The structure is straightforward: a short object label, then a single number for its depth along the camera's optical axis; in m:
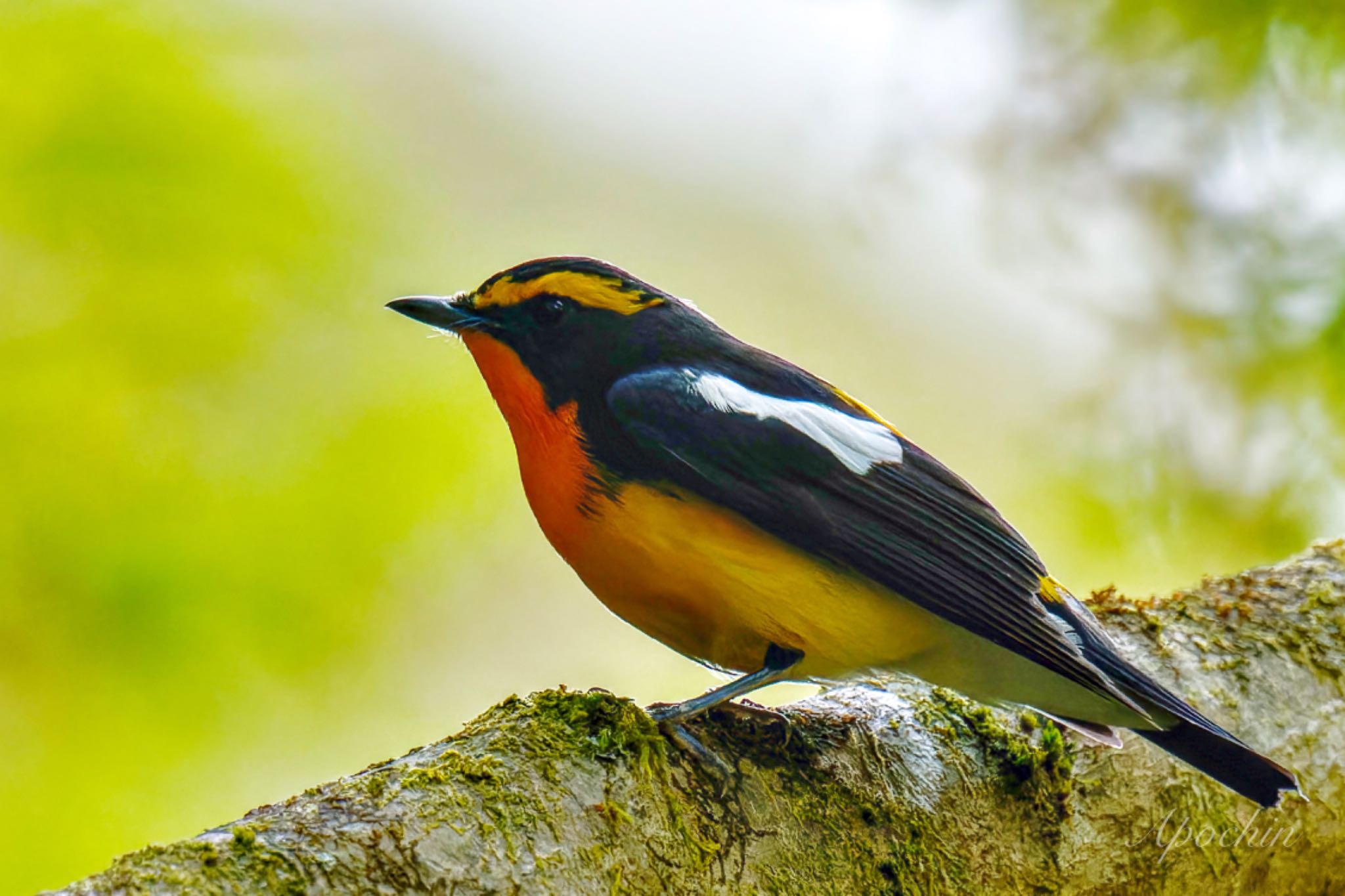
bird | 6.43
